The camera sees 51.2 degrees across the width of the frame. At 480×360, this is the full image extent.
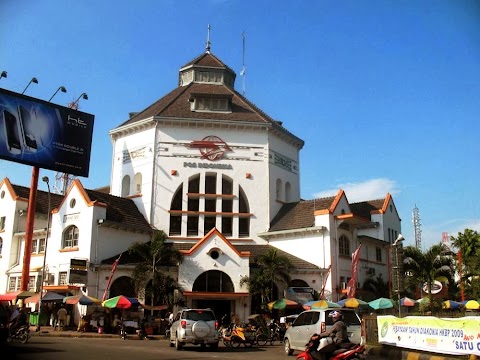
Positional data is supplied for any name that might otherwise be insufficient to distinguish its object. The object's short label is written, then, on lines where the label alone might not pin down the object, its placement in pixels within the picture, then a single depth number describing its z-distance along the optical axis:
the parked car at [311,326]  19.62
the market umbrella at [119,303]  30.19
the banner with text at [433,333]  14.61
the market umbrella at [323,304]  30.33
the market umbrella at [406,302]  34.94
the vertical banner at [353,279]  36.12
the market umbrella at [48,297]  32.81
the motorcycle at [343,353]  12.75
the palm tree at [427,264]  36.53
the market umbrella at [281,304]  33.09
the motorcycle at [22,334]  21.83
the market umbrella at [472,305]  34.47
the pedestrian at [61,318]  32.66
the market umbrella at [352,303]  32.03
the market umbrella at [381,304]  31.70
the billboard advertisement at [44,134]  37.50
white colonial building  35.34
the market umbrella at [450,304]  36.95
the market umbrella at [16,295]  35.09
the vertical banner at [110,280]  33.75
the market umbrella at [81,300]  31.58
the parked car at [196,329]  21.86
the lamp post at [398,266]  21.67
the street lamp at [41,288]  31.17
